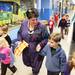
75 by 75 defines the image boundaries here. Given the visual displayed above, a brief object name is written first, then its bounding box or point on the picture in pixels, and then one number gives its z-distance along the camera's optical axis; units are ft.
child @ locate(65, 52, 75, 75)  6.96
